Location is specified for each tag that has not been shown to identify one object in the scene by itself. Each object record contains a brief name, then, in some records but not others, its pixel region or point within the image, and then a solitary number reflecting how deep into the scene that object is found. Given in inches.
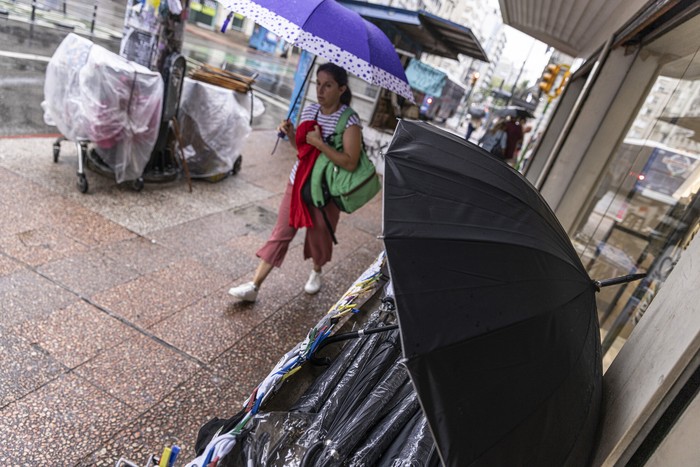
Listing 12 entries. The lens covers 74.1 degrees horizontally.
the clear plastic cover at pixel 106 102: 187.8
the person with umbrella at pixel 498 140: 357.4
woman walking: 137.4
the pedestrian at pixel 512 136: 357.7
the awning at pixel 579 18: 137.9
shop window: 126.1
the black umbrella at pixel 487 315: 44.1
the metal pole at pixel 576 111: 172.1
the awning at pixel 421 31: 347.9
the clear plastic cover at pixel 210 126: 246.5
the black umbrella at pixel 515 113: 365.7
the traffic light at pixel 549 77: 636.1
